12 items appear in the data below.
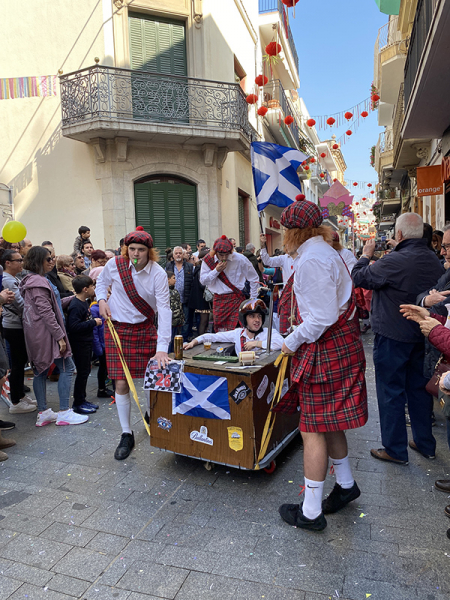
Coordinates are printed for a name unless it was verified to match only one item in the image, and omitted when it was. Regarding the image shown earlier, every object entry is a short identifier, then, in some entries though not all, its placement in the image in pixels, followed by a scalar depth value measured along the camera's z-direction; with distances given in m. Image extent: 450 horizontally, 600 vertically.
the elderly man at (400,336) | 3.53
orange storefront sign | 9.47
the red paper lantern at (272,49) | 13.13
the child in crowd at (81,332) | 5.16
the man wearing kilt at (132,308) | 3.84
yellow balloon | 5.59
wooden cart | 3.14
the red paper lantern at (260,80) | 12.20
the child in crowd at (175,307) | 6.67
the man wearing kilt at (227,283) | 5.79
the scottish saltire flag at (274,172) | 4.96
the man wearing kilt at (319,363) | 2.62
